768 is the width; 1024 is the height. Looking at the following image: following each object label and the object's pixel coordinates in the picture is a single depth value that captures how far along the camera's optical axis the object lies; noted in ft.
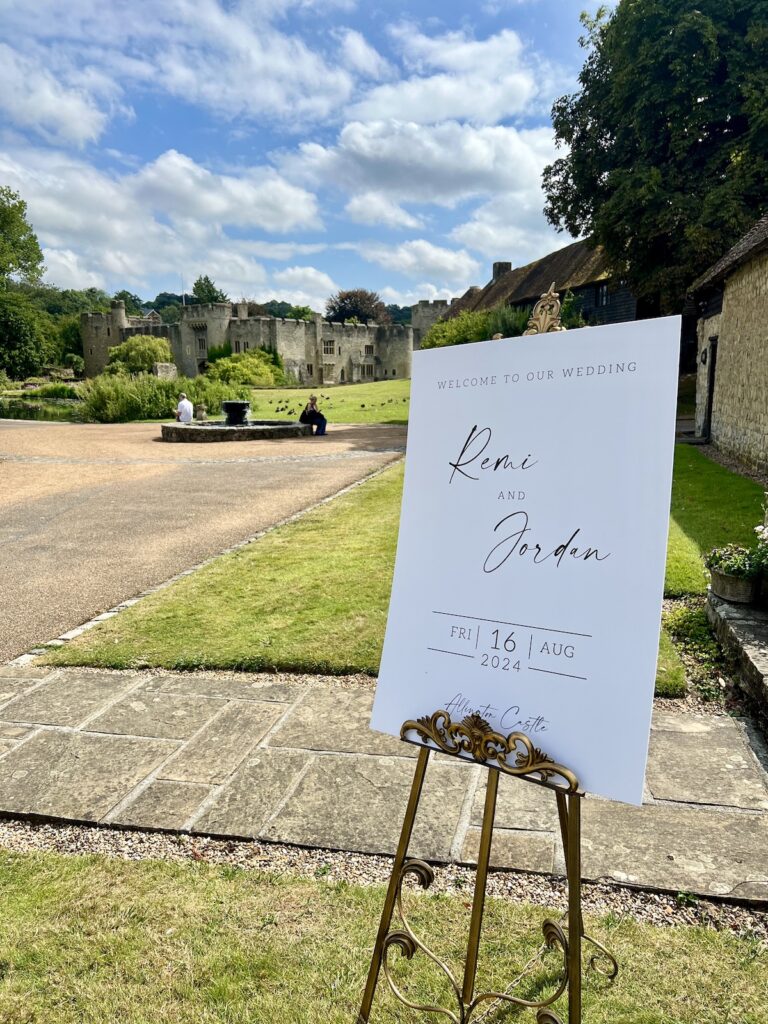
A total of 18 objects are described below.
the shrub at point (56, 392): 143.64
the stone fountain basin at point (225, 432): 62.18
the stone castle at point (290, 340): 165.27
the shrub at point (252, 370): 145.33
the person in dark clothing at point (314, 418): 67.72
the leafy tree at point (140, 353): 156.35
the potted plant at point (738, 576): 14.71
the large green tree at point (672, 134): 55.16
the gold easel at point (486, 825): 5.08
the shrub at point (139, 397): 89.97
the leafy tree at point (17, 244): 135.13
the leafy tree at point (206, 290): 244.01
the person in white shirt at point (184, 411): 71.00
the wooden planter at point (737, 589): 14.78
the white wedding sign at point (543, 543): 5.04
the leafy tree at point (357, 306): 222.89
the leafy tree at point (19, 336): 147.02
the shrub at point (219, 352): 166.61
